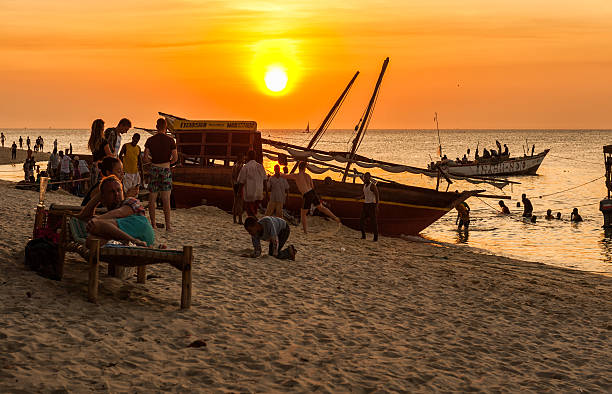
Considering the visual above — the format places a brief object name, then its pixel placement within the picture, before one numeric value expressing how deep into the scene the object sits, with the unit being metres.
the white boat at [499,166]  74.25
